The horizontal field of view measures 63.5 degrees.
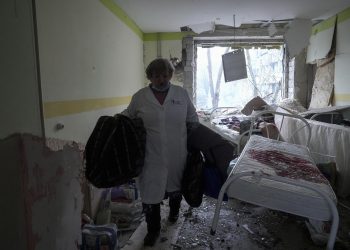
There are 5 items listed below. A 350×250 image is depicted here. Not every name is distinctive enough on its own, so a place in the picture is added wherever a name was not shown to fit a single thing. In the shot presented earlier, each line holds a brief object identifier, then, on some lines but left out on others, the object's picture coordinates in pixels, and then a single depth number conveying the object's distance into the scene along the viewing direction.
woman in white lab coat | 2.04
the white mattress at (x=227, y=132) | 3.31
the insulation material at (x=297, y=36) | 4.52
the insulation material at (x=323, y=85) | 4.41
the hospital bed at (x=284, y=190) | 1.39
